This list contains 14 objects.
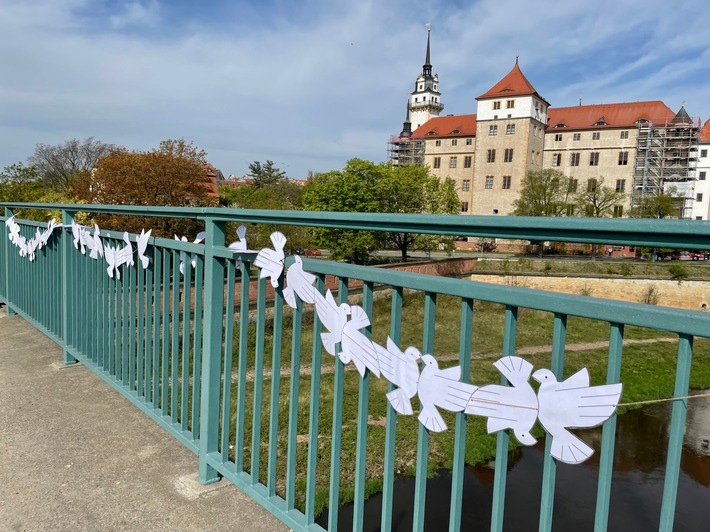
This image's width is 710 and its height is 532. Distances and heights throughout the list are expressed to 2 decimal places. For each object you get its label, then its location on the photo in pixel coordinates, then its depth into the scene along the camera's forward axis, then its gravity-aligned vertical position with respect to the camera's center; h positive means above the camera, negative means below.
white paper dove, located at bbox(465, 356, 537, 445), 1.51 -0.50
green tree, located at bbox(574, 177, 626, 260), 47.23 +2.22
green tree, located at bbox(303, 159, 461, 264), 33.41 +1.41
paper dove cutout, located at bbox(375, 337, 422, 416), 1.82 -0.52
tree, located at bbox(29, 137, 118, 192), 52.25 +4.40
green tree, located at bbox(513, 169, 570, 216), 46.59 +2.45
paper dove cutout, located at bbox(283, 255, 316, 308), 2.23 -0.28
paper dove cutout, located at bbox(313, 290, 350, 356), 2.09 -0.39
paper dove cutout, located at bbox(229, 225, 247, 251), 2.67 -0.15
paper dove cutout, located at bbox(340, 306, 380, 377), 1.98 -0.47
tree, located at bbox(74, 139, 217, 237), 18.55 +0.87
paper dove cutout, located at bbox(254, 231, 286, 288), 2.35 -0.20
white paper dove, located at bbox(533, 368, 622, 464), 1.35 -0.45
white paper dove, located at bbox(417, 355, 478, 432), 1.67 -0.53
